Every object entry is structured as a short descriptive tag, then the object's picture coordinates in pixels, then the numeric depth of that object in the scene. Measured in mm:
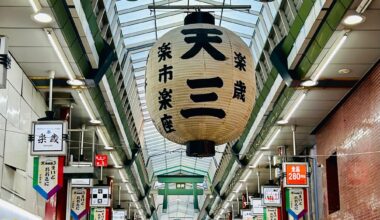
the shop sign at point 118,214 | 26547
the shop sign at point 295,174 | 16859
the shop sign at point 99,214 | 20012
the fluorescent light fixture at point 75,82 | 12586
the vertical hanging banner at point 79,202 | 17094
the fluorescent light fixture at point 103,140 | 16828
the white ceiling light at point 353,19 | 9809
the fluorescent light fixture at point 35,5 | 9146
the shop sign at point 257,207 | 23594
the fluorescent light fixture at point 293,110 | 13904
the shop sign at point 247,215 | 26516
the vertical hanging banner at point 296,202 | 16938
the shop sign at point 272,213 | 20500
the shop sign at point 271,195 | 20203
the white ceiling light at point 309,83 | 12766
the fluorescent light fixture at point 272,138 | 16830
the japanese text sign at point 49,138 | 11508
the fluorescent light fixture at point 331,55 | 10662
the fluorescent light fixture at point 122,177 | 23078
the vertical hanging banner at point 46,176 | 11875
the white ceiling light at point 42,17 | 9594
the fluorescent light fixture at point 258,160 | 19886
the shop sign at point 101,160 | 18719
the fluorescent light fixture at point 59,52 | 10328
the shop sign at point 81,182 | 17328
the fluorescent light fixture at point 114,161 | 20172
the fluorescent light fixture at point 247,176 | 22964
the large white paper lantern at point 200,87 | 6117
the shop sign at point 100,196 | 19656
